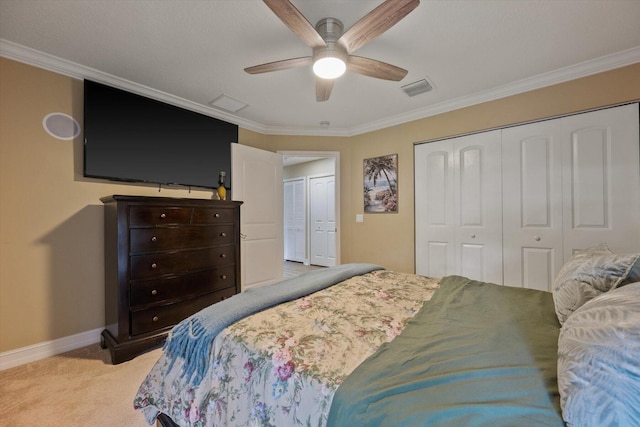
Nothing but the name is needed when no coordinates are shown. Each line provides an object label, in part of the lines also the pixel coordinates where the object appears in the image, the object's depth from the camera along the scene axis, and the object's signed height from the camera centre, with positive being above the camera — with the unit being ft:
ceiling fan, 4.60 +3.49
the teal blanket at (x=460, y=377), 2.07 -1.50
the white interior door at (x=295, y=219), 21.18 -0.33
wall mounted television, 7.88 +2.51
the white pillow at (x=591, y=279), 3.27 -0.84
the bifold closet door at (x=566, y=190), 7.38 +0.67
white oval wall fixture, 7.30 +2.52
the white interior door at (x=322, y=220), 19.40 -0.40
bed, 2.00 -1.51
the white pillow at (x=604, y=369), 1.75 -1.11
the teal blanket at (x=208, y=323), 3.63 -1.52
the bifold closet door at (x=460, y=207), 9.41 +0.23
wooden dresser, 6.90 -1.41
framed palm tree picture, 11.86 +1.36
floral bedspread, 2.73 -1.63
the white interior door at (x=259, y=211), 11.15 +0.18
